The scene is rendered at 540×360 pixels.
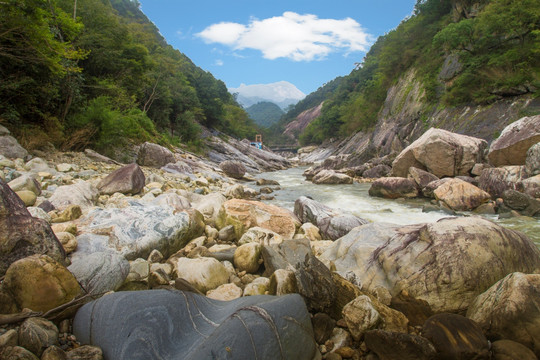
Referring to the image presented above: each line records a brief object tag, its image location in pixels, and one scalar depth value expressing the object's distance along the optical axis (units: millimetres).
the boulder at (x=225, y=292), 2810
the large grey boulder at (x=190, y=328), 1575
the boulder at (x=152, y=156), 13894
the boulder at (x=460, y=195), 8584
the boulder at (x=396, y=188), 10981
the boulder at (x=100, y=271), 2389
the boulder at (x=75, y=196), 4949
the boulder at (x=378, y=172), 19109
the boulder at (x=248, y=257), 3701
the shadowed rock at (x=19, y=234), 2316
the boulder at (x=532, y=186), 7914
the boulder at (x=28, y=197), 4422
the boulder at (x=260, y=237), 4660
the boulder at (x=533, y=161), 8430
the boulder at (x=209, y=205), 5836
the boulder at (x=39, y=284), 1839
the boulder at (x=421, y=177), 11330
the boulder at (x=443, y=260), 2719
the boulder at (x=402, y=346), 1857
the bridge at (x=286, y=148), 77000
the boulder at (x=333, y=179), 17172
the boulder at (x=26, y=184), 4821
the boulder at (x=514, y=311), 2043
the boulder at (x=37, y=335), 1514
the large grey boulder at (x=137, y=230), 3574
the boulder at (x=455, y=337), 1871
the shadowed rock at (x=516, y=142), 9672
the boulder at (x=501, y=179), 8783
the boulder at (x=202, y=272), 3084
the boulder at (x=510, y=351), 1885
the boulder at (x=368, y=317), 2176
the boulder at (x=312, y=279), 2494
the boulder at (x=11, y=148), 7538
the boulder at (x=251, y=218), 5406
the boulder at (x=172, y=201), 5645
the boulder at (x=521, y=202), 7152
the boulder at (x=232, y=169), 19906
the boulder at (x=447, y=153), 12336
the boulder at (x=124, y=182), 6741
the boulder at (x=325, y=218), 5480
